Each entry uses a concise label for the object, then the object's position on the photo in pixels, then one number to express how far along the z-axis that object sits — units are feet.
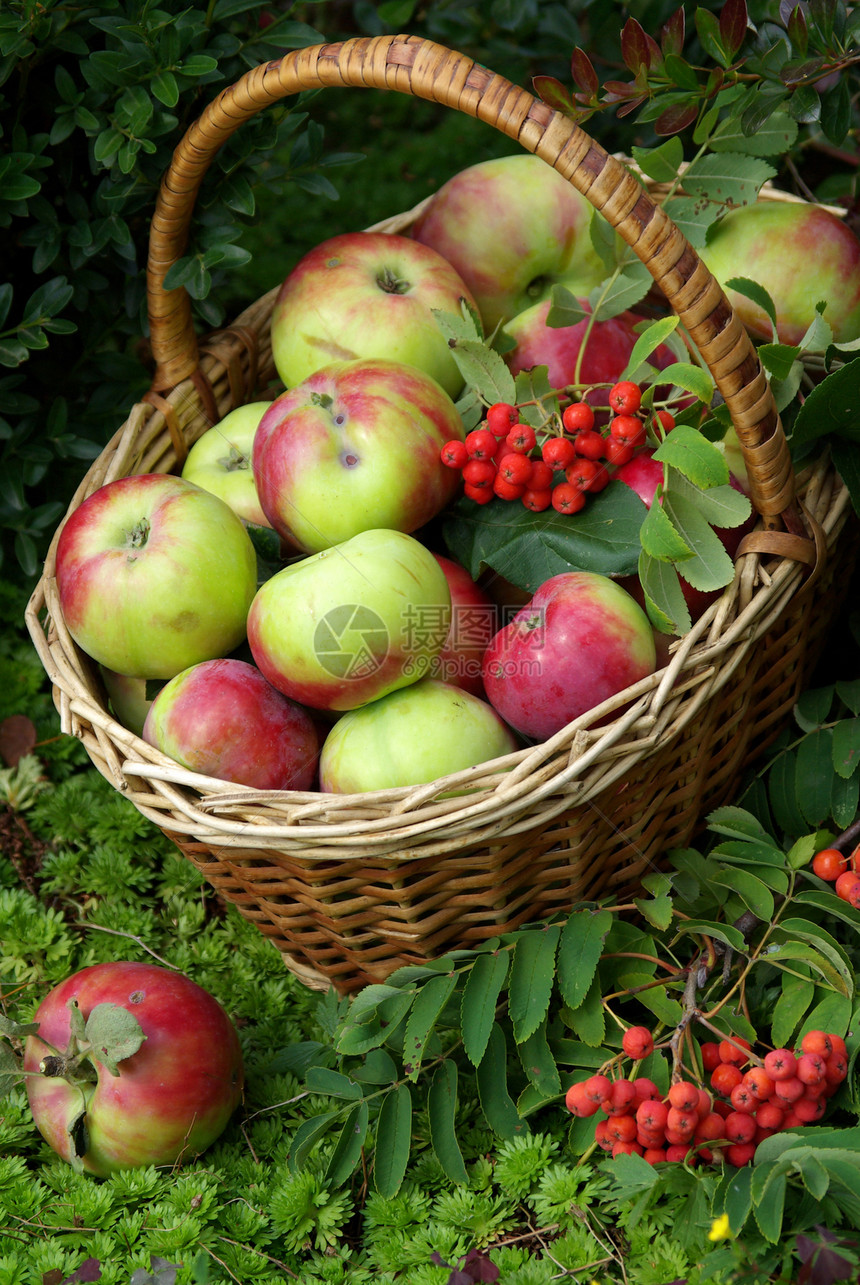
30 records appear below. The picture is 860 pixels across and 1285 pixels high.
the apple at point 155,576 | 2.98
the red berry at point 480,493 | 3.05
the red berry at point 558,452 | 2.96
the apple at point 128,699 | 3.12
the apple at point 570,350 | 3.16
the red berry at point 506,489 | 3.02
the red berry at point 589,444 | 2.99
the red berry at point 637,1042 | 2.73
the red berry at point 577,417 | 2.97
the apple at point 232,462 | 3.21
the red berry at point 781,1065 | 2.68
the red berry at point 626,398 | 2.93
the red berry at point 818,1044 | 2.69
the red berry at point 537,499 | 3.04
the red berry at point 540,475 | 3.01
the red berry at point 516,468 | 2.99
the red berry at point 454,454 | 3.02
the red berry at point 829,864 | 2.89
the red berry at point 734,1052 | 2.77
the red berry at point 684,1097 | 2.67
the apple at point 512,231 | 3.33
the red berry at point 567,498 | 2.99
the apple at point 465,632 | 3.02
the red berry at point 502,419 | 3.02
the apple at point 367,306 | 3.19
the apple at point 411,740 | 2.86
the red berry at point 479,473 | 3.03
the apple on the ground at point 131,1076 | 2.87
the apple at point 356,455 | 3.01
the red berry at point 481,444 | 3.02
